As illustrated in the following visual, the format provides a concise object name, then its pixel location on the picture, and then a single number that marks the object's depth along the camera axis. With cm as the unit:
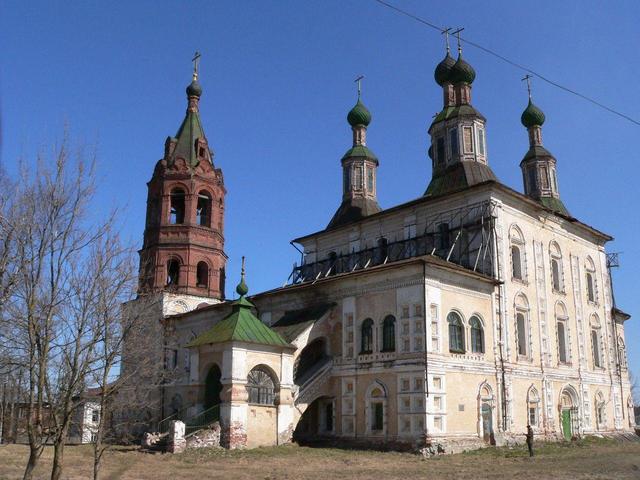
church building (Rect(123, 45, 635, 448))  2209
